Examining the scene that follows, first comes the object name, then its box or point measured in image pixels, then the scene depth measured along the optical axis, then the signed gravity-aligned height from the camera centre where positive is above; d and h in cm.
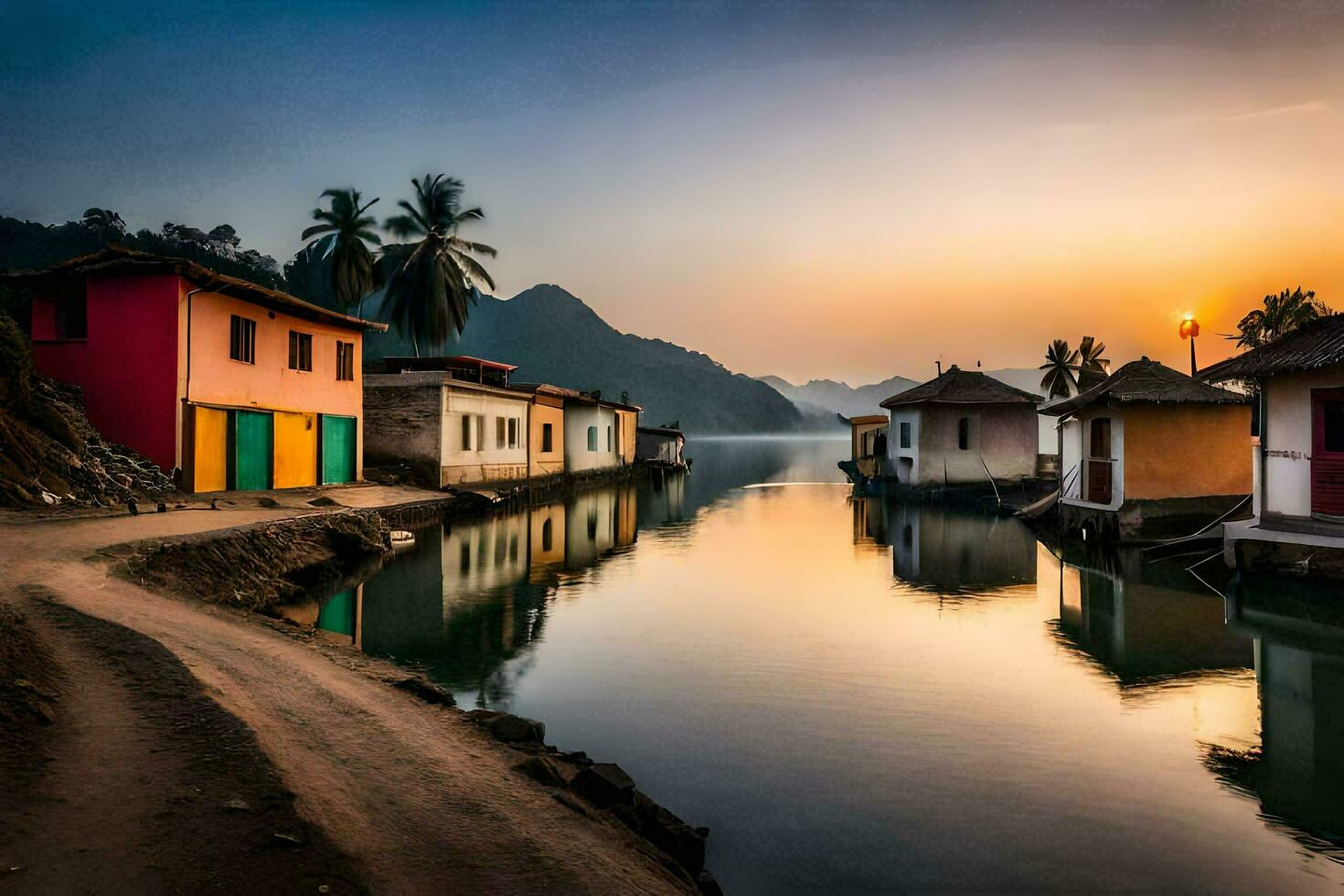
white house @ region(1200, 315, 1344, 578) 1484 +8
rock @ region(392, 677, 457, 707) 761 -229
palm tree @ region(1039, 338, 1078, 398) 6412 +745
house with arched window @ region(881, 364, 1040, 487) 3453 +102
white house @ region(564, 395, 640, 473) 4328 +133
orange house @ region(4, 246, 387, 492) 1886 +244
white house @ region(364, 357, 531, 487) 2881 +124
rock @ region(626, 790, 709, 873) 539 -262
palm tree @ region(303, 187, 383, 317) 4575 +1267
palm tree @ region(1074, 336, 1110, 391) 6228 +789
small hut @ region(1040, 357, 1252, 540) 2055 +17
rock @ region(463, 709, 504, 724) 707 -234
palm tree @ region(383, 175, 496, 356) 4381 +1065
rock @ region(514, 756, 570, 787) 567 -228
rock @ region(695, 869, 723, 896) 509 -276
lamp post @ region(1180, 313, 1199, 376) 1825 +305
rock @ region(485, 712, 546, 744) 669 -234
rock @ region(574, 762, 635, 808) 559 -236
